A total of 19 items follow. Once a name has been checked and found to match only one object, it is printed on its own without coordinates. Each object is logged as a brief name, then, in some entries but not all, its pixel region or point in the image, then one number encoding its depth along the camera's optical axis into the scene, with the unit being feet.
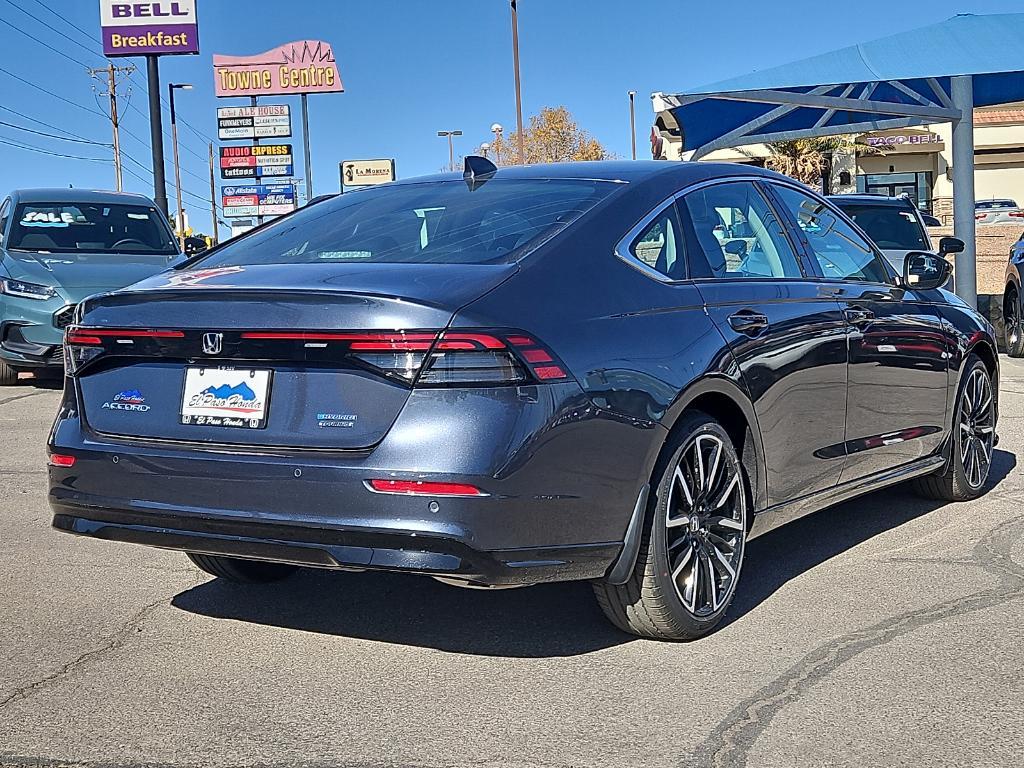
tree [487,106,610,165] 189.78
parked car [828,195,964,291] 45.57
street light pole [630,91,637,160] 209.67
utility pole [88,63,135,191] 226.79
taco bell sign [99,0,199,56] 101.09
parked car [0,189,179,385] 37.73
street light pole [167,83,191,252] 174.40
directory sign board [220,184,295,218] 167.84
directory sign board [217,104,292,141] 165.48
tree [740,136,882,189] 133.49
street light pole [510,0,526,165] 121.70
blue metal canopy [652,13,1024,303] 42.47
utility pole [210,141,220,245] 303.93
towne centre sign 168.04
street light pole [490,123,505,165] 191.16
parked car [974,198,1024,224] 83.51
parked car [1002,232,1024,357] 41.65
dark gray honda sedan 11.56
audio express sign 166.61
